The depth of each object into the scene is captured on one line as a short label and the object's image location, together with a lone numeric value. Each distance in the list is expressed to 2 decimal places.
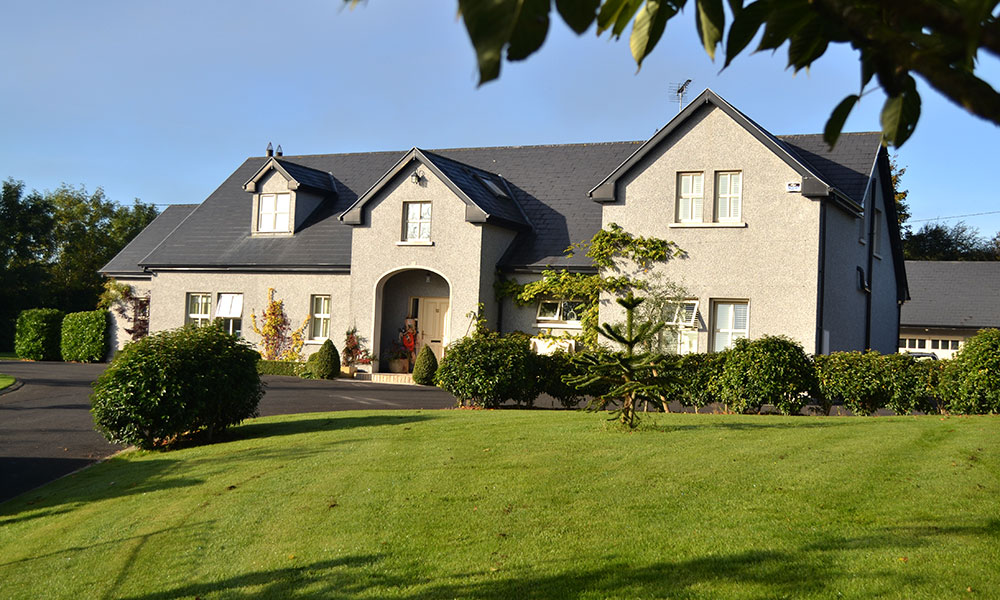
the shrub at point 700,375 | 17.00
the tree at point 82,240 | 47.81
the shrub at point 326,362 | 25.97
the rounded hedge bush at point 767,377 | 16.28
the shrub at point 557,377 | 17.70
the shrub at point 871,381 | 16.26
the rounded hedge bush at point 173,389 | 13.02
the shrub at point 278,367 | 27.45
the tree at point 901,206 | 45.52
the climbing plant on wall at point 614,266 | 21.75
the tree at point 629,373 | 12.45
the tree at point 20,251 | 43.41
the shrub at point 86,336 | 33.88
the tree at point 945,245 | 56.06
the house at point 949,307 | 41.00
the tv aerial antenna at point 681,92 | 31.62
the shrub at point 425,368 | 24.92
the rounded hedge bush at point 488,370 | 17.06
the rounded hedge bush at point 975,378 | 15.53
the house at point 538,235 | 20.91
